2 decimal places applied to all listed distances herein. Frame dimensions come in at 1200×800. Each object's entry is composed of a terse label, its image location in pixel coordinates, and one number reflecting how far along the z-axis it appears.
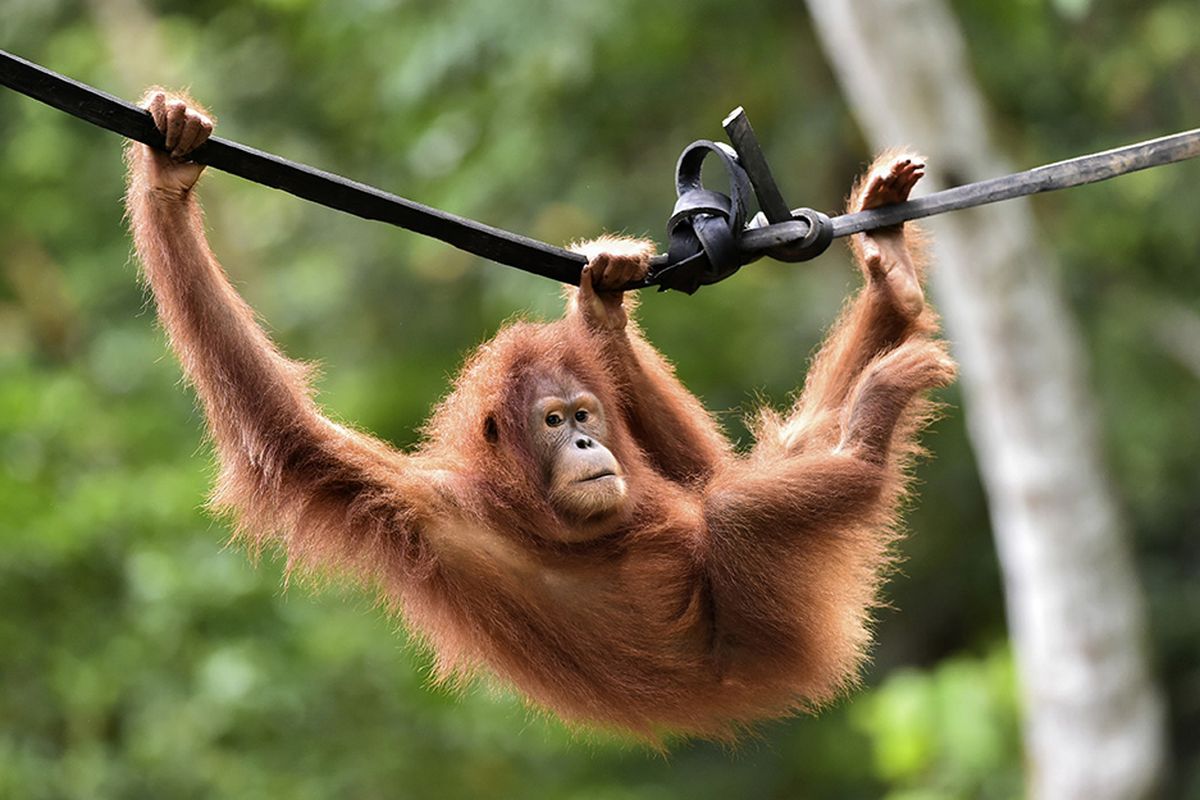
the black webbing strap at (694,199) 6.79
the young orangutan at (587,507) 7.95
